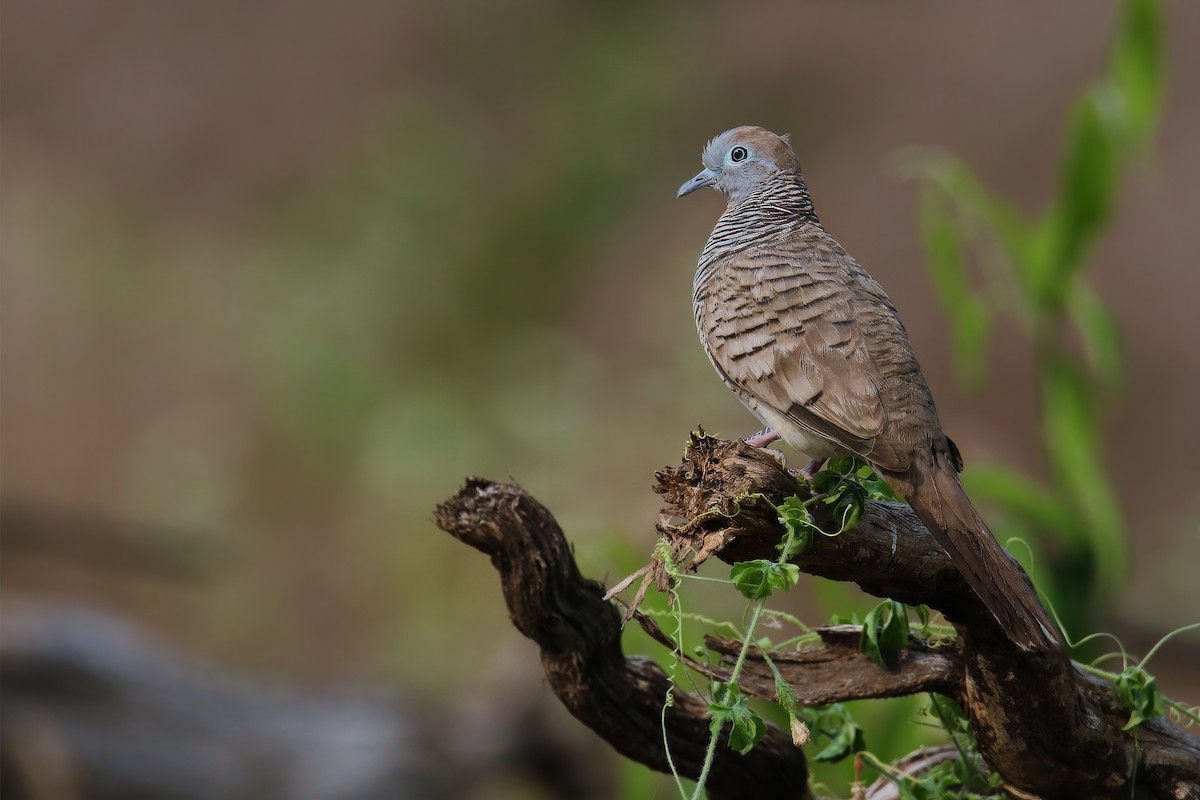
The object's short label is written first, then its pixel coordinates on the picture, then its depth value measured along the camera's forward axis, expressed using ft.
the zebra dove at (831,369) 12.91
